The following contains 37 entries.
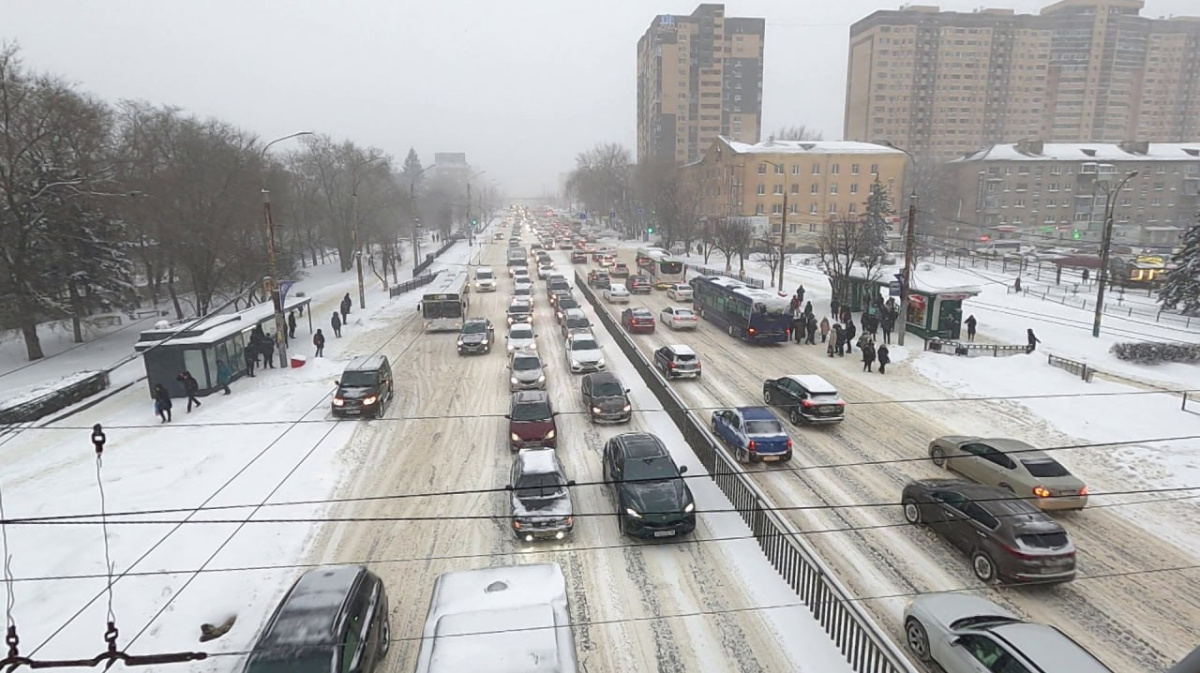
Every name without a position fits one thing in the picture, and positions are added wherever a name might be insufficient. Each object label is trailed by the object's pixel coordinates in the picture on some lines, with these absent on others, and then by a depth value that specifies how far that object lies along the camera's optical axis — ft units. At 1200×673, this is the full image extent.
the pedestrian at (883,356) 86.38
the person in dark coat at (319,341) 97.04
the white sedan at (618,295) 147.23
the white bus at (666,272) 172.65
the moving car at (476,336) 98.43
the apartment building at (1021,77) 474.90
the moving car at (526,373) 77.56
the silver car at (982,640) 26.55
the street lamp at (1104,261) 94.53
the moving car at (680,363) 81.66
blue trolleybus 100.58
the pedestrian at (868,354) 87.10
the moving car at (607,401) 66.49
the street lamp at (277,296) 82.84
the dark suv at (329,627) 26.68
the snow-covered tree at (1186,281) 117.70
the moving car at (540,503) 43.62
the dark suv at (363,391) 69.36
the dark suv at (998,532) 37.14
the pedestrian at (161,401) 67.67
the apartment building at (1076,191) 297.33
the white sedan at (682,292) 150.30
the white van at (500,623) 26.13
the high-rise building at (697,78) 484.62
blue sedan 55.83
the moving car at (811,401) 64.90
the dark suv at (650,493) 43.09
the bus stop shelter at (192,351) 74.38
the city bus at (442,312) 116.47
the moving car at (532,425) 59.00
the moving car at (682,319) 114.93
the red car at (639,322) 112.06
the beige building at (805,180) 289.74
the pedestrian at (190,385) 71.41
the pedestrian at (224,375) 79.82
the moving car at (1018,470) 46.39
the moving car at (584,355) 86.12
